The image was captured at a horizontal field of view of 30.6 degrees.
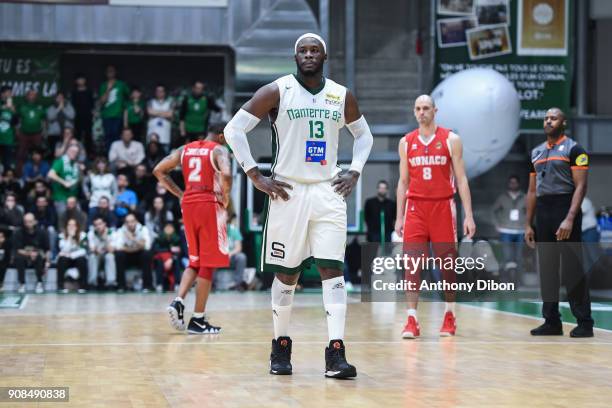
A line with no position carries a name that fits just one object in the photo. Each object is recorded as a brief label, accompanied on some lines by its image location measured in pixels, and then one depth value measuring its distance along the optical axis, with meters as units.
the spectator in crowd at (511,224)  19.55
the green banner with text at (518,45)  20.28
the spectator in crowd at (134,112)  20.95
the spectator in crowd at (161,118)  21.14
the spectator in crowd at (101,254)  18.38
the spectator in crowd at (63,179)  19.22
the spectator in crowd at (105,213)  18.67
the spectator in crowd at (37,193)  18.86
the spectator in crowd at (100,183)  19.02
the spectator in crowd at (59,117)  21.09
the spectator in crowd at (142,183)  19.72
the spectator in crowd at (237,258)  18.89
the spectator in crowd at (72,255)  18.09
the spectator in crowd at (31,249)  17.89
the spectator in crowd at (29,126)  20.86
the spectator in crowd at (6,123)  20.44
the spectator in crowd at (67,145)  19.89
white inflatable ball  17.41
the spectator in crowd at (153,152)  20.30
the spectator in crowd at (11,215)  18.38
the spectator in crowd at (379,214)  19.05
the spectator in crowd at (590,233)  18.78
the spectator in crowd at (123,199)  18.98
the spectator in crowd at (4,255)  17.92
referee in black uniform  10.20
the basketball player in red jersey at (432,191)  10.18
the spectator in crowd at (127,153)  20.23
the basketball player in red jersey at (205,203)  10.52
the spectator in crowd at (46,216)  18.44
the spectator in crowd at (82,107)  21.34
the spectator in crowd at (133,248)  18.28
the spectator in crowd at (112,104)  20.91
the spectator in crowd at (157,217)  18.67
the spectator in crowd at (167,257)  18.34
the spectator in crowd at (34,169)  19.73
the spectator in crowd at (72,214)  18.52
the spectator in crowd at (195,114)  20.86
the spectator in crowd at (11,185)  19.56
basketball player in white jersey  7.18
